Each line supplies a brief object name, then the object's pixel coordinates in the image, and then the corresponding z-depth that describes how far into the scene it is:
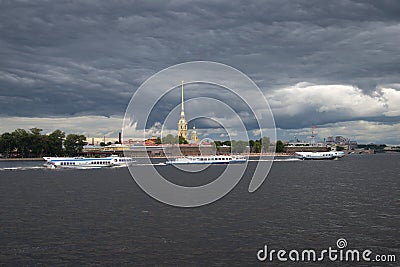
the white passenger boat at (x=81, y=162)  147.50
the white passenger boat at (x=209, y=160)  177.75
